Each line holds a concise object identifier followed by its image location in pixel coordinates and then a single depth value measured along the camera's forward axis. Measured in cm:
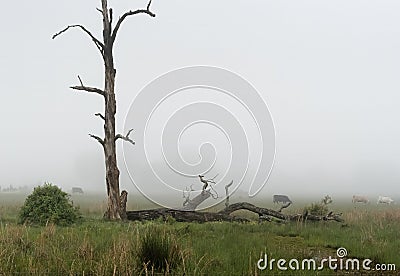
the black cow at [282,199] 3966
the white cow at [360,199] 4778
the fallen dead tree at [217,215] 1612
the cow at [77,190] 8960
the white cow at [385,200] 4860
